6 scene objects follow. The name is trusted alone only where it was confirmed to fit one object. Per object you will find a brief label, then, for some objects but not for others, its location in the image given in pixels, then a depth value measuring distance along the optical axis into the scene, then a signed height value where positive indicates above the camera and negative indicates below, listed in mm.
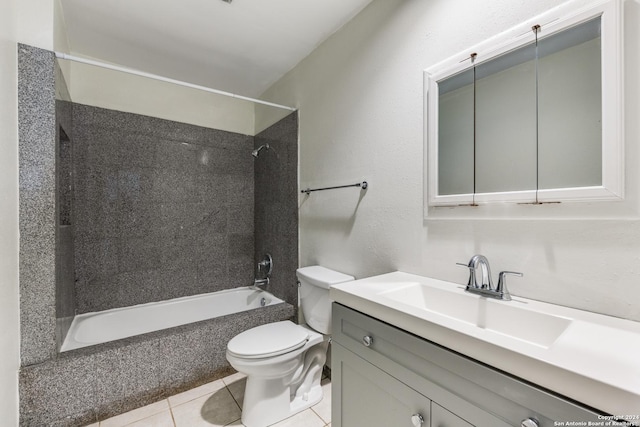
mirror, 810 +338
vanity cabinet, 600 -493
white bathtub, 1934 -848
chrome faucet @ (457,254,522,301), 965 -264
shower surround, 1407 -182
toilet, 1437 -802
